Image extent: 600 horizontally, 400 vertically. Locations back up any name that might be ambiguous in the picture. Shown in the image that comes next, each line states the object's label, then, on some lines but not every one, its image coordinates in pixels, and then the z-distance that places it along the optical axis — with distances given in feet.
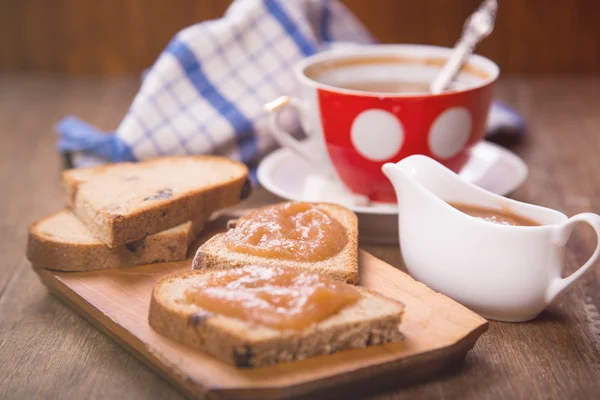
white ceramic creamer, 1.72
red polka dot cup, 2.01
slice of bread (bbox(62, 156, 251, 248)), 1.88
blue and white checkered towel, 2.29
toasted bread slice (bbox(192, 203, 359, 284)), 1.78
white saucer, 2.00
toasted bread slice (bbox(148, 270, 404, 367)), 1.61
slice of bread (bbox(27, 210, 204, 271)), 1.86
